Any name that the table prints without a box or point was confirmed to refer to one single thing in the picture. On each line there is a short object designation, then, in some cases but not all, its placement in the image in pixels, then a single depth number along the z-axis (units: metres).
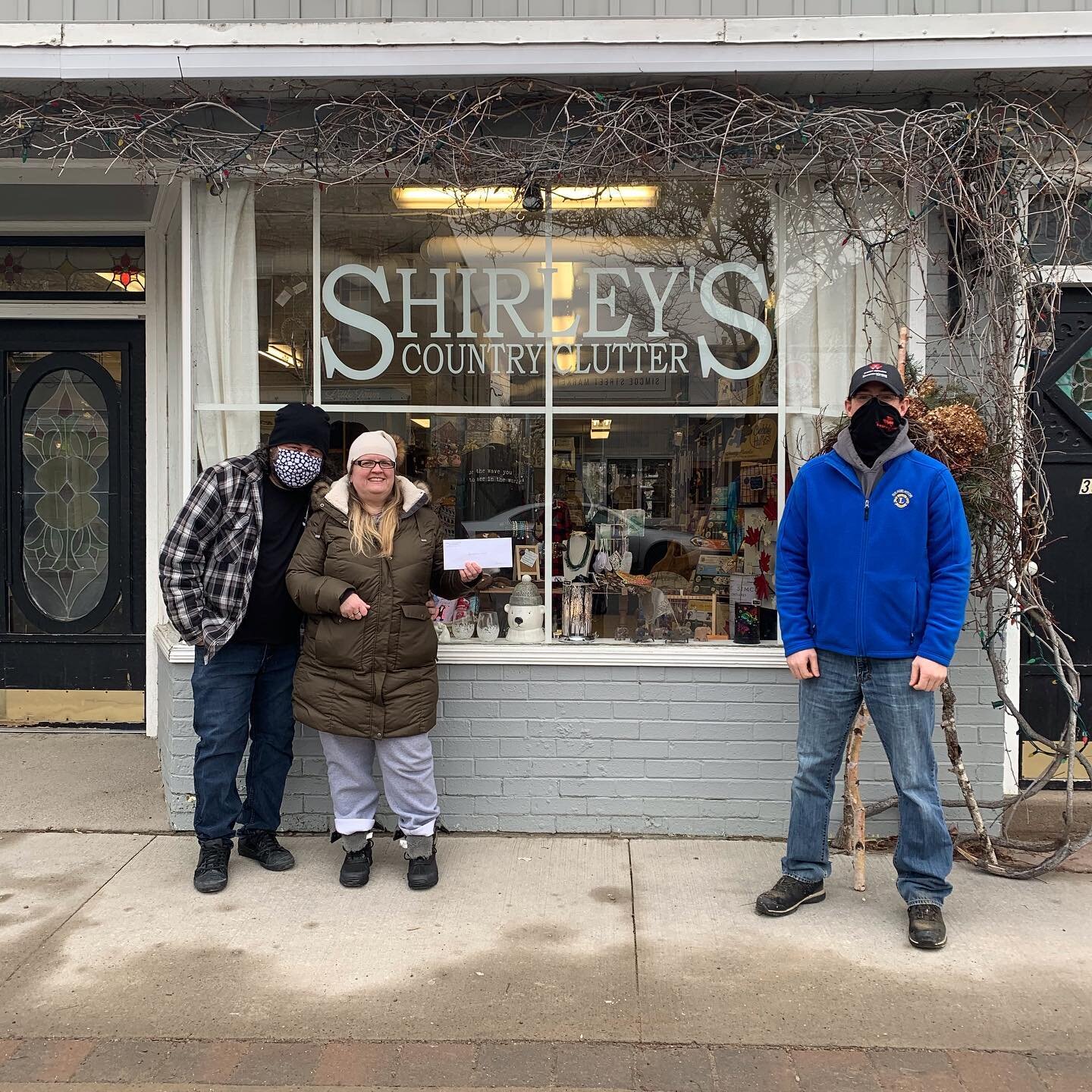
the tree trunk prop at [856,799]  4.14
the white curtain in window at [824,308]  4.74
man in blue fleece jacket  3.65
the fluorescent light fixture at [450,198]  4.80
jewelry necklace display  5.04
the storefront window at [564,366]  4.87
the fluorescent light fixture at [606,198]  4.81
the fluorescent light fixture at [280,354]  4.92
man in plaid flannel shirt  4.11
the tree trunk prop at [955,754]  4.27
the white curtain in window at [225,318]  4.86
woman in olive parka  4.07
